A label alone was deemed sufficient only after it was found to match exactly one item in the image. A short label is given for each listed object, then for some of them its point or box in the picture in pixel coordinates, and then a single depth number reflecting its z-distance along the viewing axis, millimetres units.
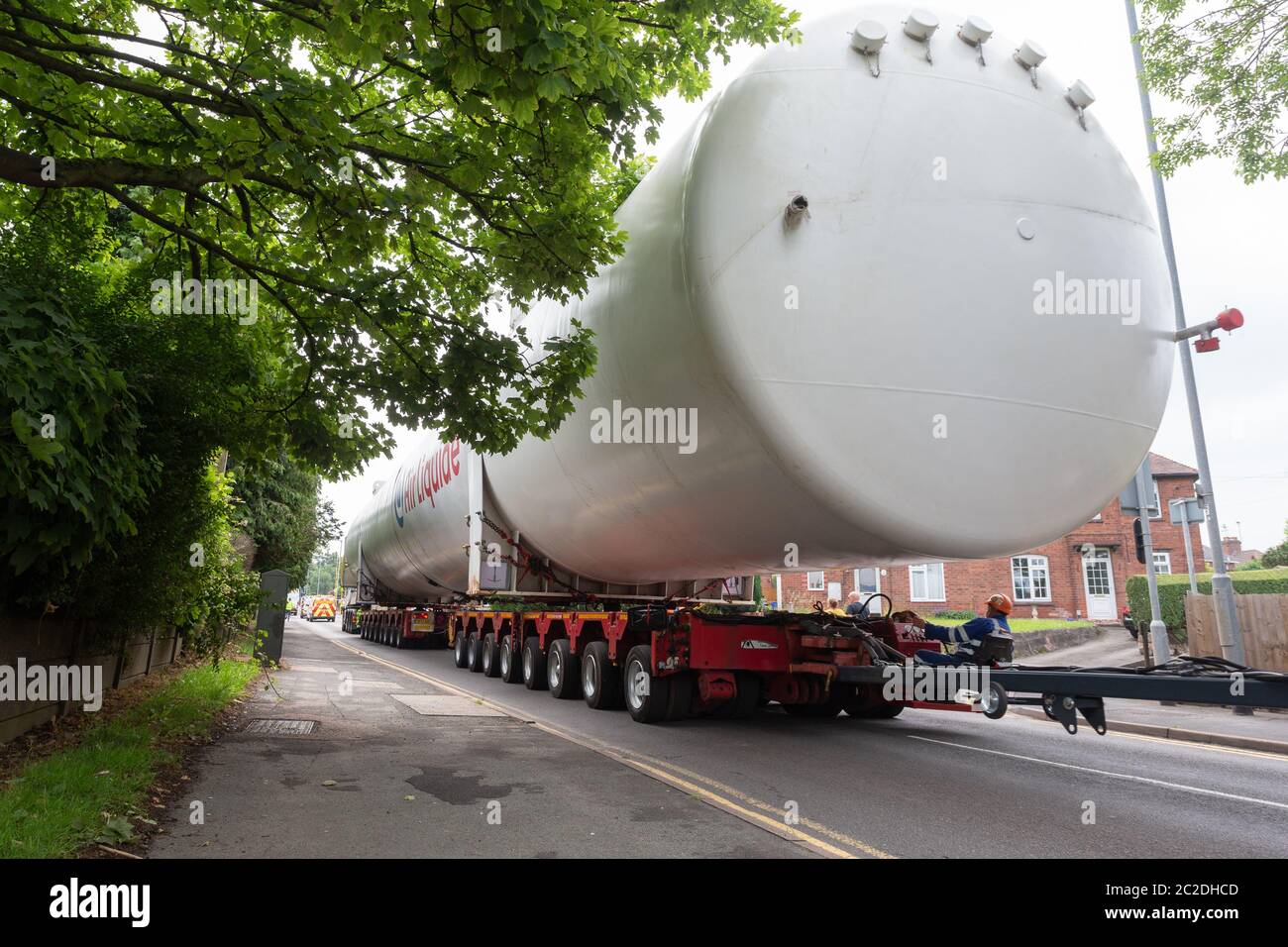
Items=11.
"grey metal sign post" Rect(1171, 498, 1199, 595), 10719
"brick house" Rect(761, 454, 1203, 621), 26344
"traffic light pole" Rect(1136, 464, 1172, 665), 10198
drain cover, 7508
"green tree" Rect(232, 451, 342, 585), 20062
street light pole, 10508
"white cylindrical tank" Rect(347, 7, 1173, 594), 4840
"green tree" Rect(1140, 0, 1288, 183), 9492
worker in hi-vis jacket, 6176
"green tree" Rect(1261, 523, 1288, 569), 39219
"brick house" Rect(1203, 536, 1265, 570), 69612
